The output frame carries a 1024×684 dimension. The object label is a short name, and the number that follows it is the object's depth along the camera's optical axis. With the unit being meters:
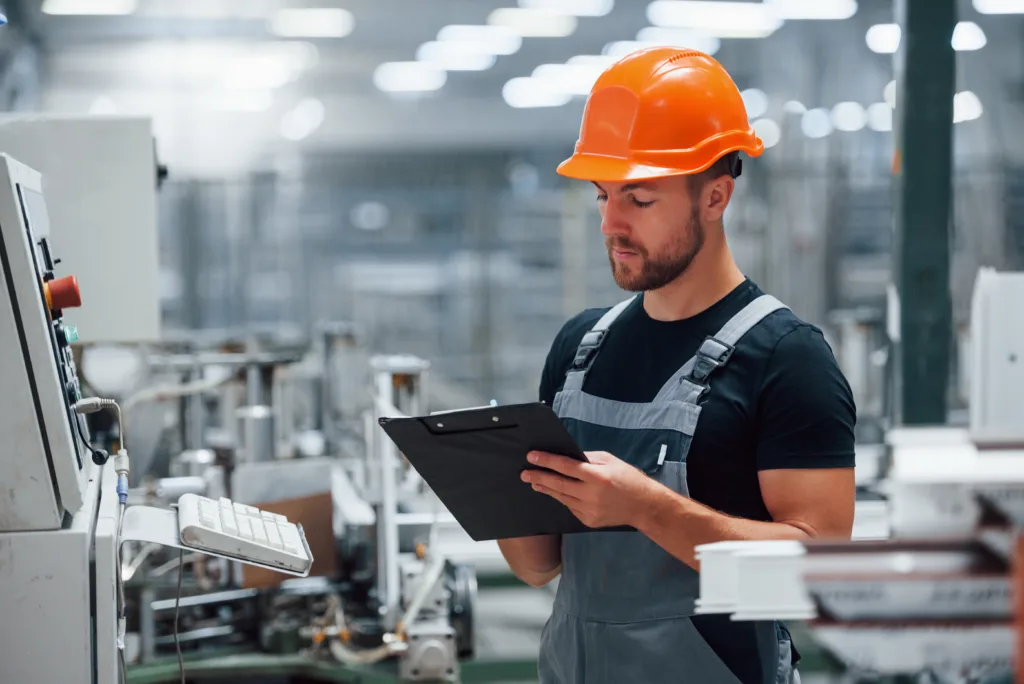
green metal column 3.24
